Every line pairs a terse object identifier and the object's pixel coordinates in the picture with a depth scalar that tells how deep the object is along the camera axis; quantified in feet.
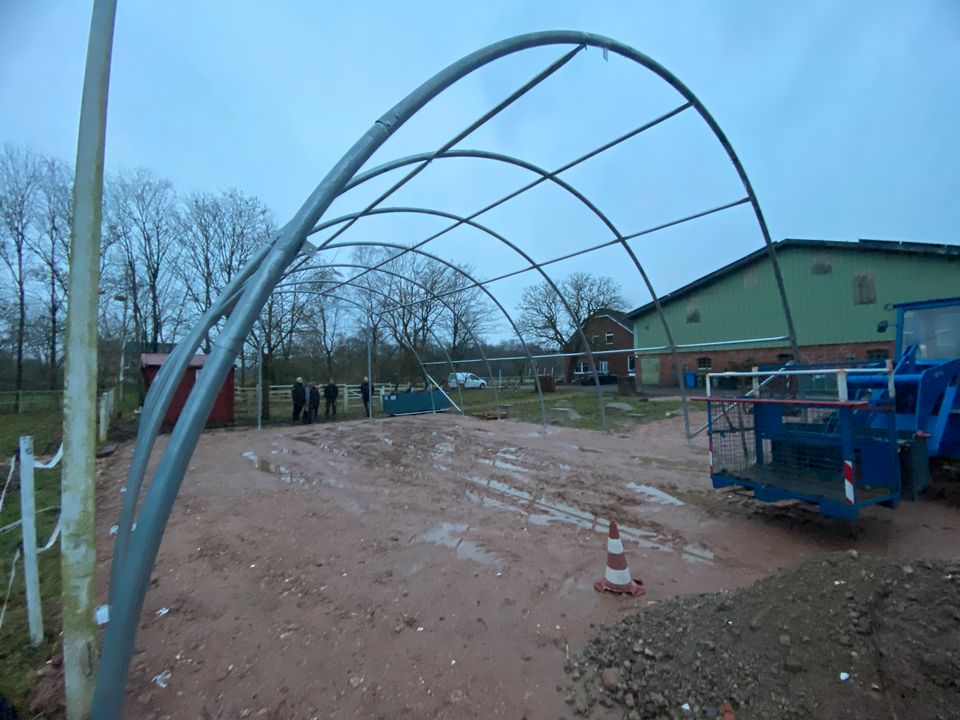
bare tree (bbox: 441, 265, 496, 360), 75.41
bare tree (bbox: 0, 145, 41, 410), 77.00
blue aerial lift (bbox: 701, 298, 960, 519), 14.83
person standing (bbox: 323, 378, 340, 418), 61.67
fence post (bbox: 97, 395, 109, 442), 39.48
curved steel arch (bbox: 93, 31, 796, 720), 6.82
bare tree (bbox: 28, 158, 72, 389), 76.79
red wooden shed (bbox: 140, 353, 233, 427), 54.80
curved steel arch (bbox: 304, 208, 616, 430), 27.17
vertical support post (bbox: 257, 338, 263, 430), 48.82
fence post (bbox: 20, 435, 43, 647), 9.56
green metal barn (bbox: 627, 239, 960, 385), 61.82
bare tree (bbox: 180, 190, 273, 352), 76.23
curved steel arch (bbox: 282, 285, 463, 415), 46.50
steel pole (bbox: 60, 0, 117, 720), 7.11
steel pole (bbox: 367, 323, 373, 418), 55.91
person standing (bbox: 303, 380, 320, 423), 57.26
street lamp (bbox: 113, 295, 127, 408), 63.87
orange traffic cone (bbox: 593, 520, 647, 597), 12.16
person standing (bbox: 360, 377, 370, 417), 61.26
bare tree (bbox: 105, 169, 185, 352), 85.10
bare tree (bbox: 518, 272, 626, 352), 124.16
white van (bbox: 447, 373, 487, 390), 99.23
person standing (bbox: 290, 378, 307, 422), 57.16
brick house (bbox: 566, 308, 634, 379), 112.78
